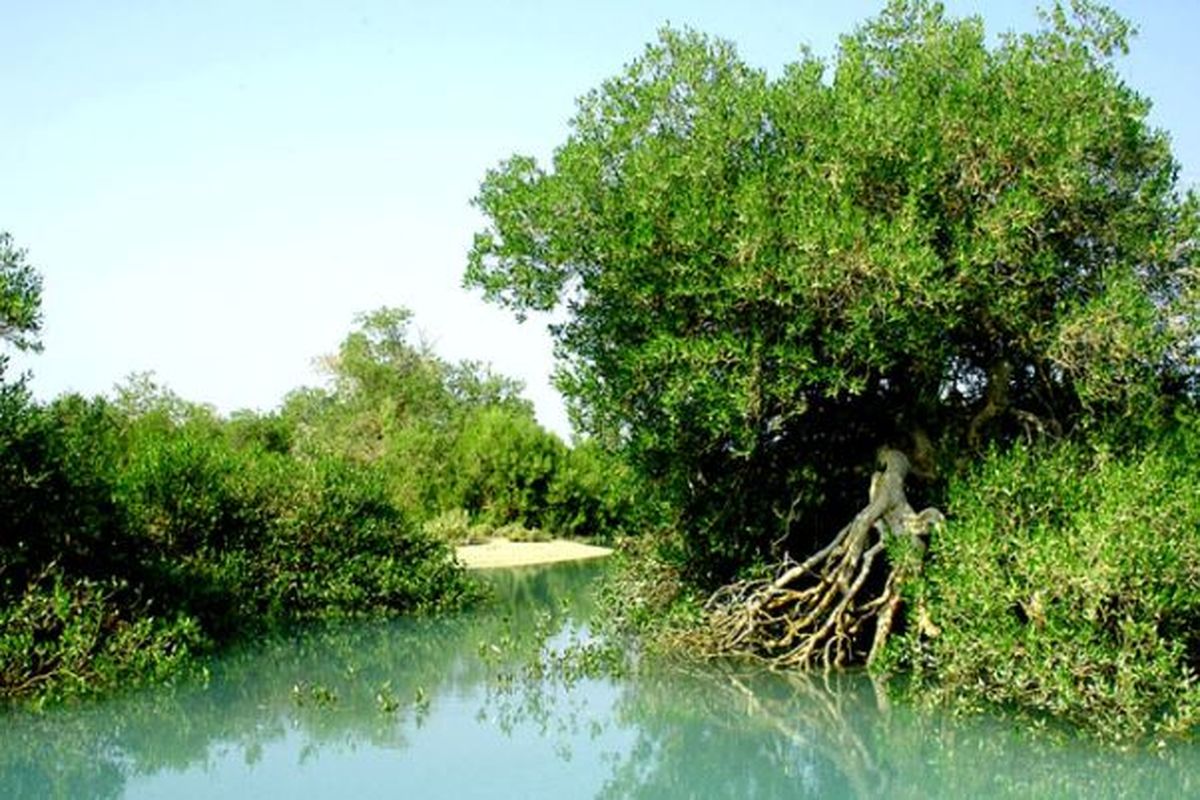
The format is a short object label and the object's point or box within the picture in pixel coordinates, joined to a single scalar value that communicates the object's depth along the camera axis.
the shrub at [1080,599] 11.48
